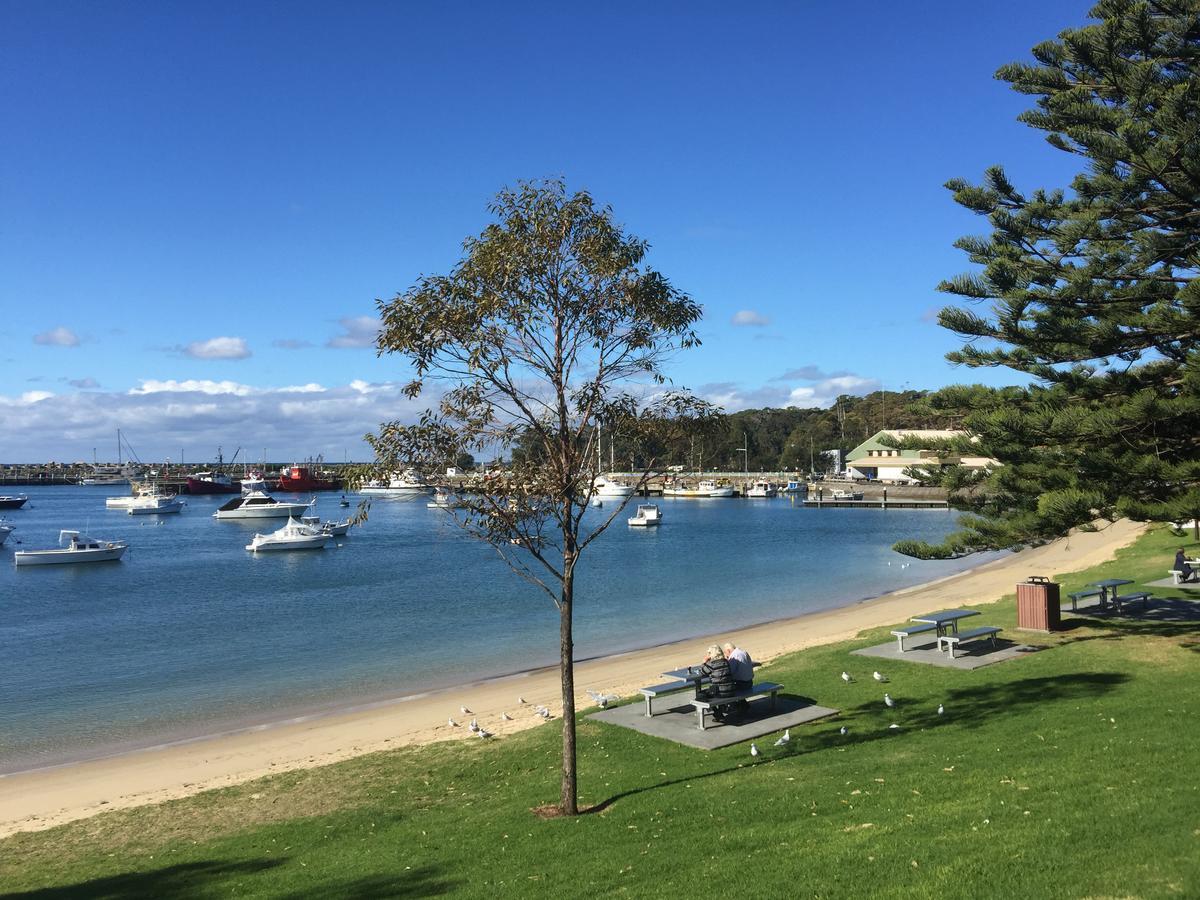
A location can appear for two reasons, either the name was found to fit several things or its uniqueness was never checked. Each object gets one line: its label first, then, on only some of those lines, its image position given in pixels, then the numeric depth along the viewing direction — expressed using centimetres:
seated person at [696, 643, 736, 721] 1095
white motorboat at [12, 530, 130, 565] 4831
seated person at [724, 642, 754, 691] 1116
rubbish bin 1467
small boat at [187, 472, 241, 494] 13512
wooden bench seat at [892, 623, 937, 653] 1458
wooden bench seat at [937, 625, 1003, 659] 1359
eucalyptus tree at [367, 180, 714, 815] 857
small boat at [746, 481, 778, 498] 11069
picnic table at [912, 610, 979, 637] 1474
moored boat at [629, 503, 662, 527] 7194
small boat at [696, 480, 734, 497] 11194
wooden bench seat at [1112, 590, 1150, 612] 1577
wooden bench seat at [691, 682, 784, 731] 1091
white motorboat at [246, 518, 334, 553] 5362
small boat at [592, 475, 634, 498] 10425
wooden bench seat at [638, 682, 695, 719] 1205
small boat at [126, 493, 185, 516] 9644
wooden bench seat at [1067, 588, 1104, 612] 1586
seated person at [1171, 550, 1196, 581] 1844
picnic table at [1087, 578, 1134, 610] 1605
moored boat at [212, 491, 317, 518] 7838
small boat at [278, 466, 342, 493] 12250
